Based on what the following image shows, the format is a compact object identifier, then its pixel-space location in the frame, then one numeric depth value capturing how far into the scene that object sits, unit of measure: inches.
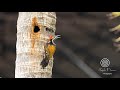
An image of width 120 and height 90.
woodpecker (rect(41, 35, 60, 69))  464.1
